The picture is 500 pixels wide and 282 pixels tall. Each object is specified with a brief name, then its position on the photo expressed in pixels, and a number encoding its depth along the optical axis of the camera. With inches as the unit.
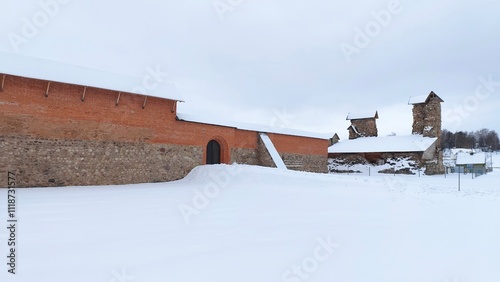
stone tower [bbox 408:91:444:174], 1072.2
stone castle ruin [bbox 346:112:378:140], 1338.6
